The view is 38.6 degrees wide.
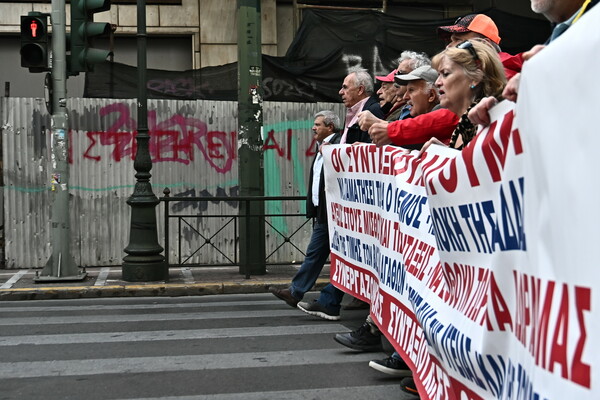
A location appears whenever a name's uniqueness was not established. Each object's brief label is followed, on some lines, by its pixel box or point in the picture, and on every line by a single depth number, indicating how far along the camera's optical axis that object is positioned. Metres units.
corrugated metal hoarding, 12.20
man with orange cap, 5.31
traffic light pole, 10.59
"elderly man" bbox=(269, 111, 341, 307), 7.81
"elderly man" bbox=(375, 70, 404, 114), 6.80
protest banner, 1.88
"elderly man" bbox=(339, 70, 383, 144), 7.16
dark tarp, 12.90
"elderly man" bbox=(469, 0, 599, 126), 3.06
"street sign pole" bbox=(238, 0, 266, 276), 11.04
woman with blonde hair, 4.09
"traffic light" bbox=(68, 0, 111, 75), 10.84
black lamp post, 10.57
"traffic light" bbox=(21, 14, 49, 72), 10.52
